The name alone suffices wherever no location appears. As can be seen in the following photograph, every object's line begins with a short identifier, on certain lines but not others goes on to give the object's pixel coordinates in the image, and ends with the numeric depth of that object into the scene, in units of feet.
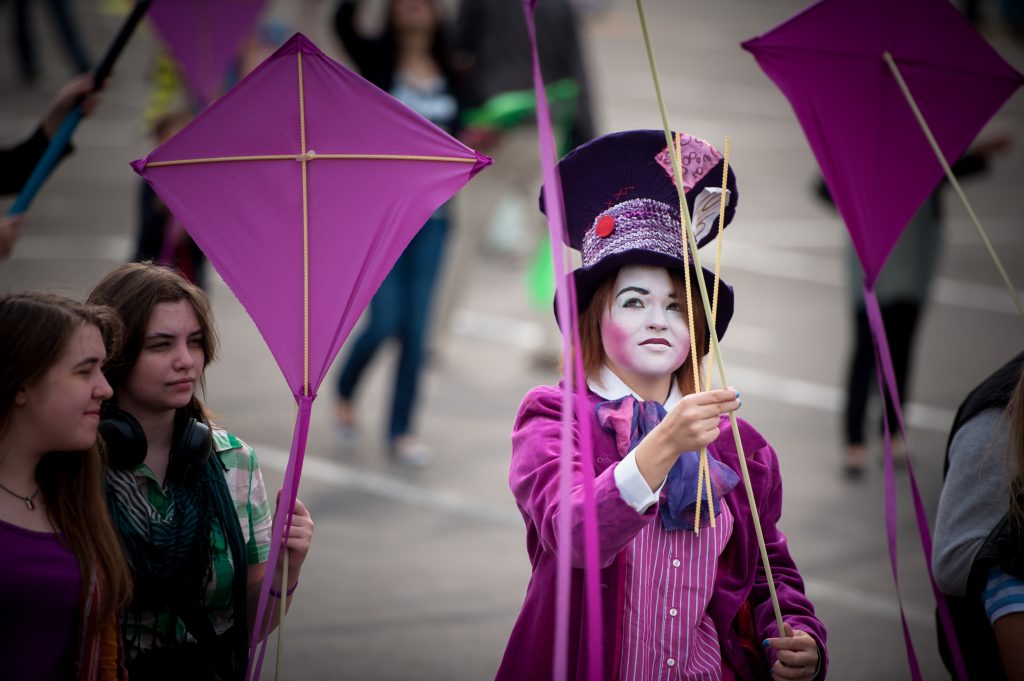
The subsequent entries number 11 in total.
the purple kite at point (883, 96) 20.84
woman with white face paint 17.69
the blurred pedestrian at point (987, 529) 18.16
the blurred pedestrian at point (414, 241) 42.83
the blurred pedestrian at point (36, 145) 24.84
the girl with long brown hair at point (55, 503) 16.05
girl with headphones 17.85
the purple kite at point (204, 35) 35.47
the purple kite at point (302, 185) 18.70
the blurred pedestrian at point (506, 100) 47.91
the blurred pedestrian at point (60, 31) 94.89
